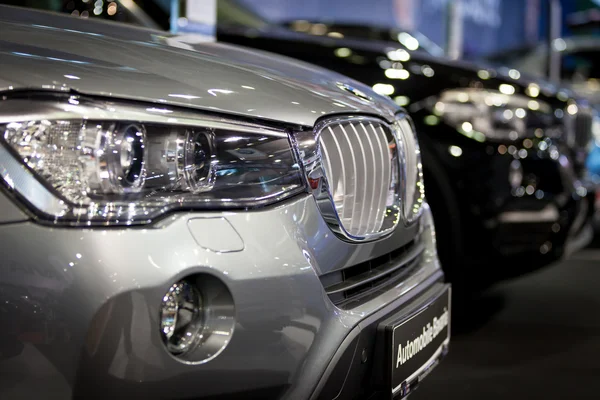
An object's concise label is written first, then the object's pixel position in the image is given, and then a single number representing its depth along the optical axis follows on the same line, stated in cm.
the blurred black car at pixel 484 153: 285
